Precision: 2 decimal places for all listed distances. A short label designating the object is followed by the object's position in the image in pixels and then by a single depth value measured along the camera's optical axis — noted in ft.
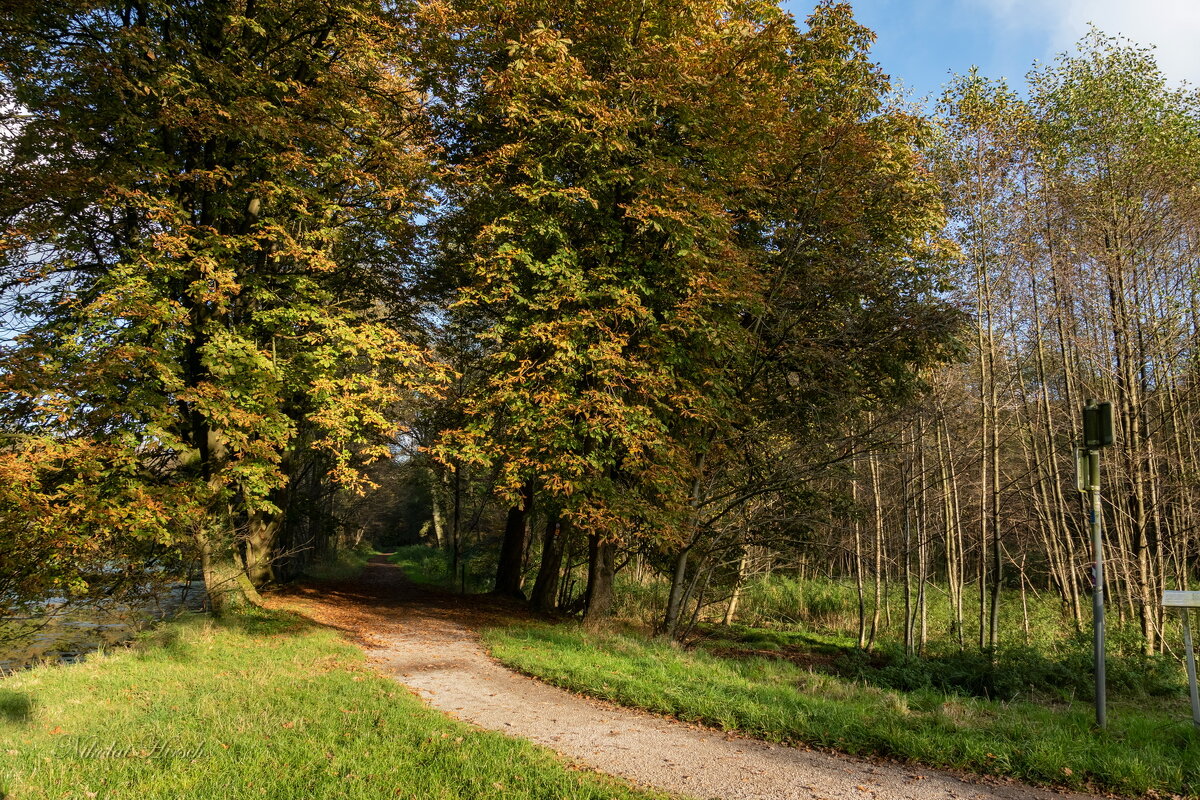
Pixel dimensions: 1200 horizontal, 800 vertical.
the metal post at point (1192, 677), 18.89
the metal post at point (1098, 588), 20.18
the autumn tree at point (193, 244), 27.63
